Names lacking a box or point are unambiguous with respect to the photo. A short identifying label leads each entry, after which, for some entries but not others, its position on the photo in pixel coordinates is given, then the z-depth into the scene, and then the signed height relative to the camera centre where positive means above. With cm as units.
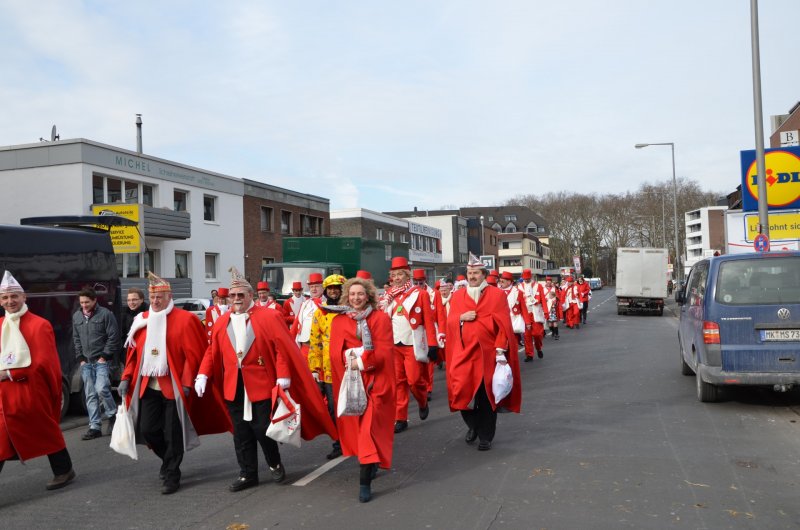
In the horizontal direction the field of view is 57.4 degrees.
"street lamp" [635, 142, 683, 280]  4186 +14
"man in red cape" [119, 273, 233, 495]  604 -79
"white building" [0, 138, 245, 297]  2469 +317
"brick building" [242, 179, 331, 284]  3384 +296
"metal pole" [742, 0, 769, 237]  1549 +307
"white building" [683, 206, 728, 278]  11138 +625
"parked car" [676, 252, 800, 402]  841 -66
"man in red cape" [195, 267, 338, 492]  593 -74
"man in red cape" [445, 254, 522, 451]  716 -78
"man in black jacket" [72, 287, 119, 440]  855 -76
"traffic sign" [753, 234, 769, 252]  1448 +45
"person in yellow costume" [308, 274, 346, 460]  750 -77
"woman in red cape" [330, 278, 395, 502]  562 -74
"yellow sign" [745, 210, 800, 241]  1867 +100
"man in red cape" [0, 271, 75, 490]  593 -81
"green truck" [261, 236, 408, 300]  1898 +48
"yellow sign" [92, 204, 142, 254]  1975 +138
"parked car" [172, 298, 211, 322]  2162 -71
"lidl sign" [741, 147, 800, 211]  1780 +212
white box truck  3303 -58
